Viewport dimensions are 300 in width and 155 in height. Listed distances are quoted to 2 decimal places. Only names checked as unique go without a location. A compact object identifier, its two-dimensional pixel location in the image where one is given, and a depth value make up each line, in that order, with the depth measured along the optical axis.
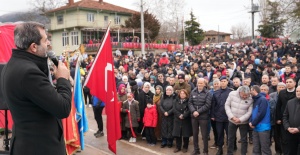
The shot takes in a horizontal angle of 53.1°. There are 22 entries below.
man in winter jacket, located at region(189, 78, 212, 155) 6.94
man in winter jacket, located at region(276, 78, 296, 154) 6.25
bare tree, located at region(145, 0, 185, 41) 48.62
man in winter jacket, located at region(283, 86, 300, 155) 5.77
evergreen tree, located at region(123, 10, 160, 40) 45.06
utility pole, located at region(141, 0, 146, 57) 25.39
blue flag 6.84
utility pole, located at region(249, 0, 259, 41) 29.62
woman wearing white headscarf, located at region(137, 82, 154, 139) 8.36
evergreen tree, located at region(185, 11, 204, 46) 51.56
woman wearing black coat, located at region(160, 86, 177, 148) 7.60
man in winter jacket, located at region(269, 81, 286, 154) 6.65
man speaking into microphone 2.04
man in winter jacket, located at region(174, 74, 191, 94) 8.96
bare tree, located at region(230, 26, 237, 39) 78.99
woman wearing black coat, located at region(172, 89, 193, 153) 7.28
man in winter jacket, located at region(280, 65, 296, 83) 9.07
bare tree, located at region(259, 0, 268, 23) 40.56
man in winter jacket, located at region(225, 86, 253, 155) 6.44
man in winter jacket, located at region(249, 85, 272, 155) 6.18
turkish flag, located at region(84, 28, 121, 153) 5.49
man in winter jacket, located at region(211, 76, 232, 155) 6.98
